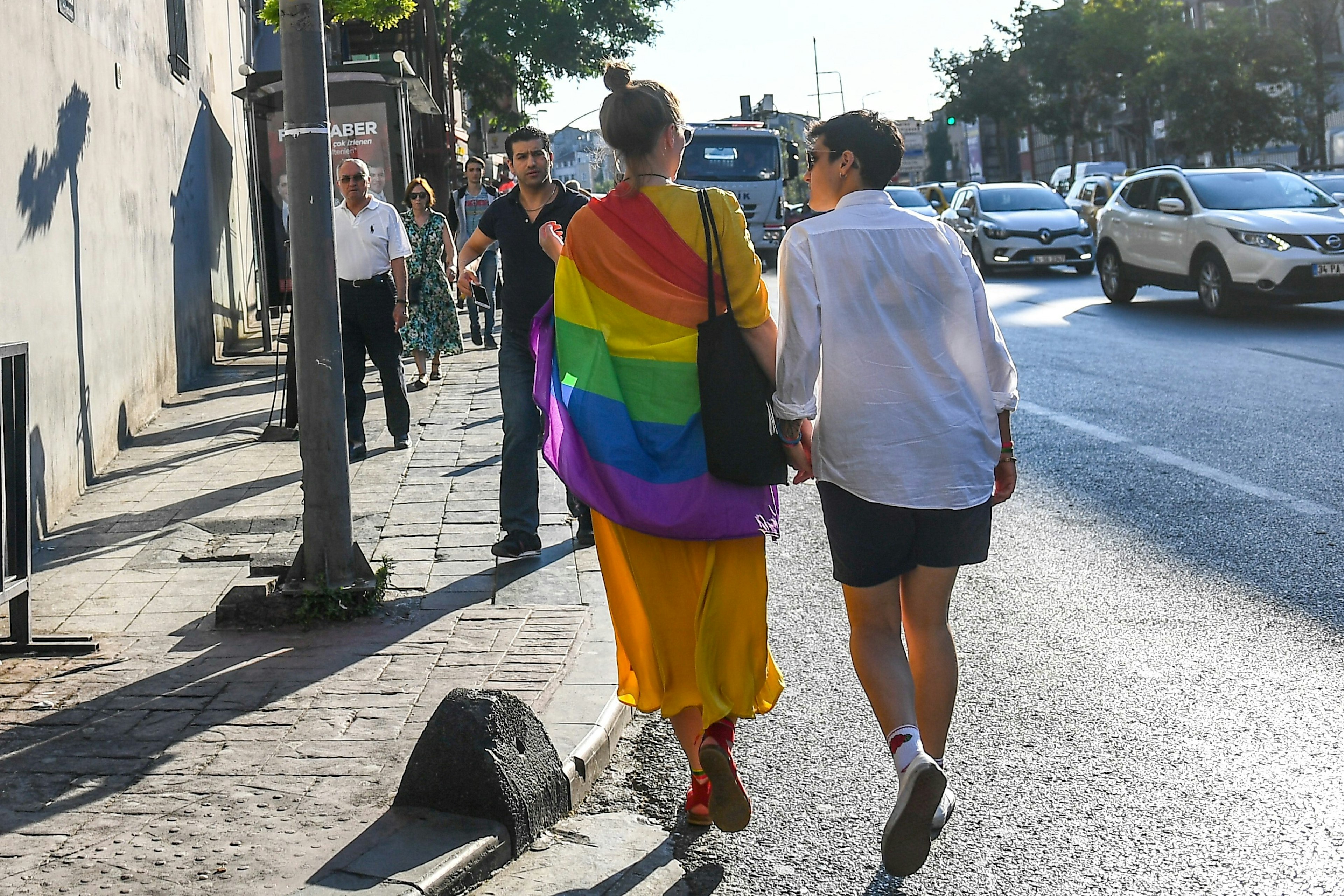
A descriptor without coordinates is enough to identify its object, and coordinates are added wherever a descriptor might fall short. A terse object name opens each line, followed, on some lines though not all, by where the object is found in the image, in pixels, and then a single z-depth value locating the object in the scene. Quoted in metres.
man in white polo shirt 9.73
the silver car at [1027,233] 23.98
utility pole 5.88
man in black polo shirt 6.74
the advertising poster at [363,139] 17.75
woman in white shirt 3.53
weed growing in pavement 5.74
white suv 15.80
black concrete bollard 3.67
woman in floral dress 13.15
